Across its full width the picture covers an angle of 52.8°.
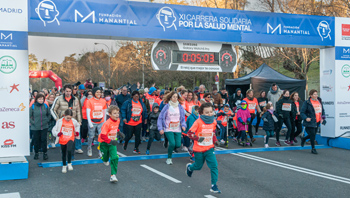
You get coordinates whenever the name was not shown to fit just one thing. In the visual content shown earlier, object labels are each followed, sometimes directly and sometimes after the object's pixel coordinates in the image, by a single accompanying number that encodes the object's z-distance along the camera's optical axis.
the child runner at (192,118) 9.74
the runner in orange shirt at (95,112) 10.12
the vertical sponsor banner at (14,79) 8.34
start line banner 9.31
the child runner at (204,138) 6.66
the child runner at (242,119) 12.16
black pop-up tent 19.80
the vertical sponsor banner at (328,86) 12.43
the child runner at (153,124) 10.71
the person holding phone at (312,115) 11.30
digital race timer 10.83
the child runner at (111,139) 7.39
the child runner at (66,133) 8.42
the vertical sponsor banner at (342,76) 12.37
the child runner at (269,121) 12.16
